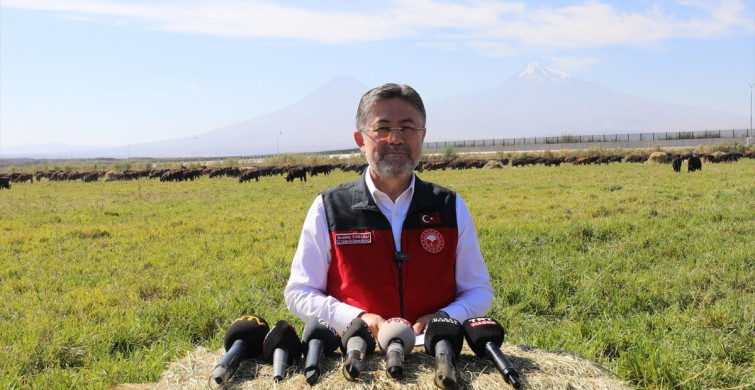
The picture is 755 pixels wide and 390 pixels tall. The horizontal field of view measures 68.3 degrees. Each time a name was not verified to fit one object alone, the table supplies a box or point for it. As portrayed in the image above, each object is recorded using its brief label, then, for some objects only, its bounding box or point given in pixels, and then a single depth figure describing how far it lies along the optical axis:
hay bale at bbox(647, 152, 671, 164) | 43.88
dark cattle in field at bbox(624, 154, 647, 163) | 47.47
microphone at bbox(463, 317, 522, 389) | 2.35
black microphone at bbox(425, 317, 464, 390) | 2.25
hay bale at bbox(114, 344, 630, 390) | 2.29
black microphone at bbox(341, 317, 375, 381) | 2.22
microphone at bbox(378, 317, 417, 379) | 2.22
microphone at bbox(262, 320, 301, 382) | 2.37
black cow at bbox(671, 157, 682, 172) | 32.17
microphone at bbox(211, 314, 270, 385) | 2.49
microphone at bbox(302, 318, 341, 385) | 2.27
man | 2.87
